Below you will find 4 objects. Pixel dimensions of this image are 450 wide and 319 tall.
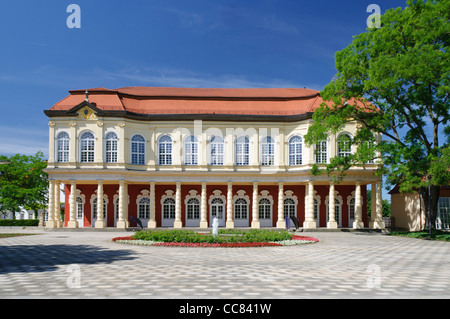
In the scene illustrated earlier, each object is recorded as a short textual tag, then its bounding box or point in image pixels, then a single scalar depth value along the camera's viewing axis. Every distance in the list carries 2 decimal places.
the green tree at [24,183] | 48.59
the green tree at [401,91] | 24.09
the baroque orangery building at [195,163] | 35.31
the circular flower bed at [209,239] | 20.23
